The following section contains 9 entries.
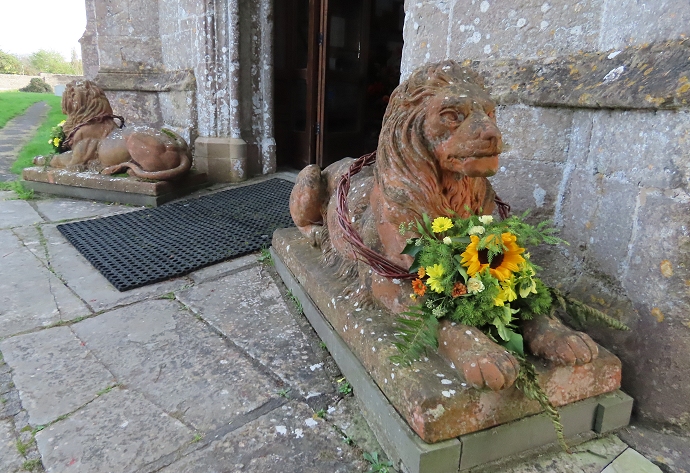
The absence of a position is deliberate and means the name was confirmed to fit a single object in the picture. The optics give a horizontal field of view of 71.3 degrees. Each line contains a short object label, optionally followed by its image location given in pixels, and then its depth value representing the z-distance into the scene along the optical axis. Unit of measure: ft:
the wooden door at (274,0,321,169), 18.31
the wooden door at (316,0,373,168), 18.16
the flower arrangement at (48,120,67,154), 16.85
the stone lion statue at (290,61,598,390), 5.05
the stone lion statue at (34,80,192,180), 15.67
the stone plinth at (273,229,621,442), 4.77
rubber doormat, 10.81
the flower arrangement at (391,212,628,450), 5.19
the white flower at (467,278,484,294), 5.16
